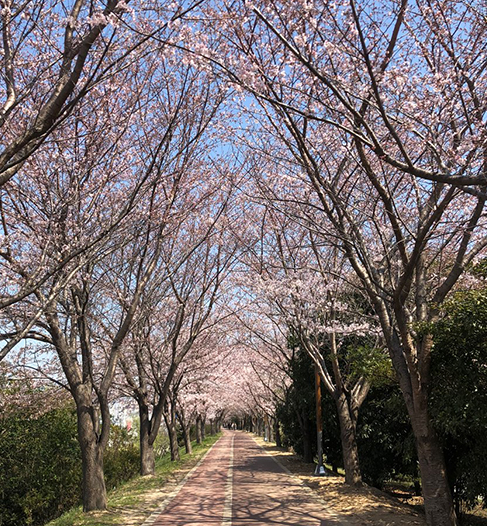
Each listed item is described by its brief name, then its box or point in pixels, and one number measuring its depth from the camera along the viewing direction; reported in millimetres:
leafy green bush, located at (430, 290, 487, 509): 6719
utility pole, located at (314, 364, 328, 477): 14655
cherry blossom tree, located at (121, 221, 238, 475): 14047
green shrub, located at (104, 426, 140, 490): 19109
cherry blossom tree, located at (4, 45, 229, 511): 7547
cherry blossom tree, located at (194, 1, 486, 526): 5852
